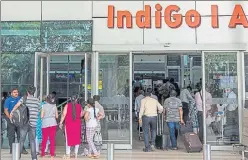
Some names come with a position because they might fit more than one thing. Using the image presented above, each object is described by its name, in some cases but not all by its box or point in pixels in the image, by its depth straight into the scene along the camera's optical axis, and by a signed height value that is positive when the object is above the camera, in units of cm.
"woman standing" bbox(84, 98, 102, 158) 967 -80
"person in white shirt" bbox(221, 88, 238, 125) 1134 -50
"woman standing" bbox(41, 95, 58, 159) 968 -74
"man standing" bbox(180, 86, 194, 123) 1272 -27
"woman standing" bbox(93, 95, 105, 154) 994 -109
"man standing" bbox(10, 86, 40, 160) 900 -70
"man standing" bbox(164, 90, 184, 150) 1093 -61
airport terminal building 1145 +141
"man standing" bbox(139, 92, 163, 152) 1077 -63
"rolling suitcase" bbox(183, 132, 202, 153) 1054 -137
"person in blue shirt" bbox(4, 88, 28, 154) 1005 -50
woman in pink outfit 958 -77
